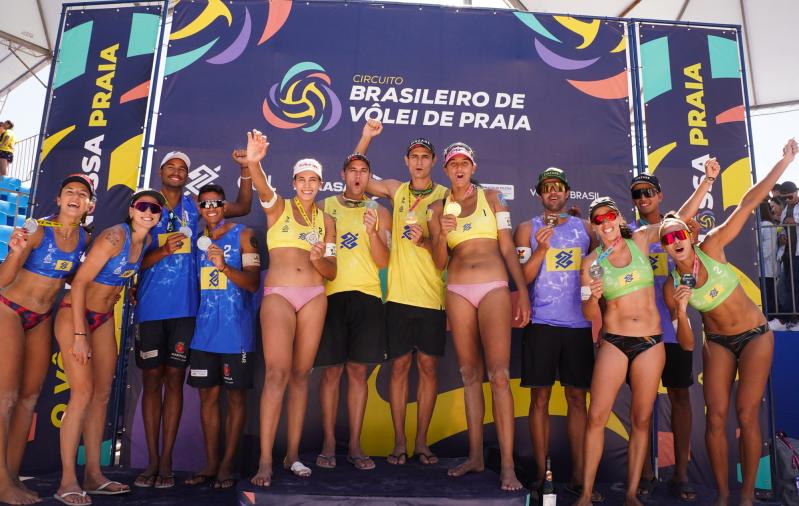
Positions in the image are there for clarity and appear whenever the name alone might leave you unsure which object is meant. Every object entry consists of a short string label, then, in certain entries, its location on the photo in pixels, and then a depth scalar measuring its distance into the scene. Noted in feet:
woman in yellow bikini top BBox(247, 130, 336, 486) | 13.11
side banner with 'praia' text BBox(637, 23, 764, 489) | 18.97
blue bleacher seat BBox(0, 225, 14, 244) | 31.01
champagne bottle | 11.82
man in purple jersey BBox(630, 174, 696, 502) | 15.10
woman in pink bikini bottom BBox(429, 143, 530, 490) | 13.37
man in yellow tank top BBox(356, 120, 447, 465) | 14.67
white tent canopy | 35.47
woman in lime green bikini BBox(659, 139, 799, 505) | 13.39
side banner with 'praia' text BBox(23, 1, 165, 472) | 18.49
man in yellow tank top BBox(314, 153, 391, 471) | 14.32
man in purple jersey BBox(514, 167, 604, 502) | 14.23
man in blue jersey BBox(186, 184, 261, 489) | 14.38
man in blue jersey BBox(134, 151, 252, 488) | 14.52
